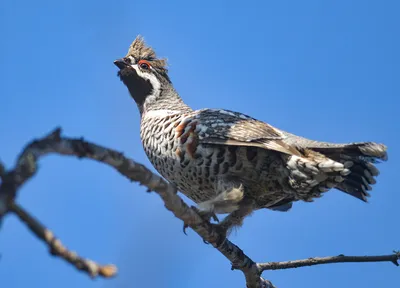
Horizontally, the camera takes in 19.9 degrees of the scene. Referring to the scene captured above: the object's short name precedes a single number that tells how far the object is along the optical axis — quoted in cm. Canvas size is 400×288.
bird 1375
